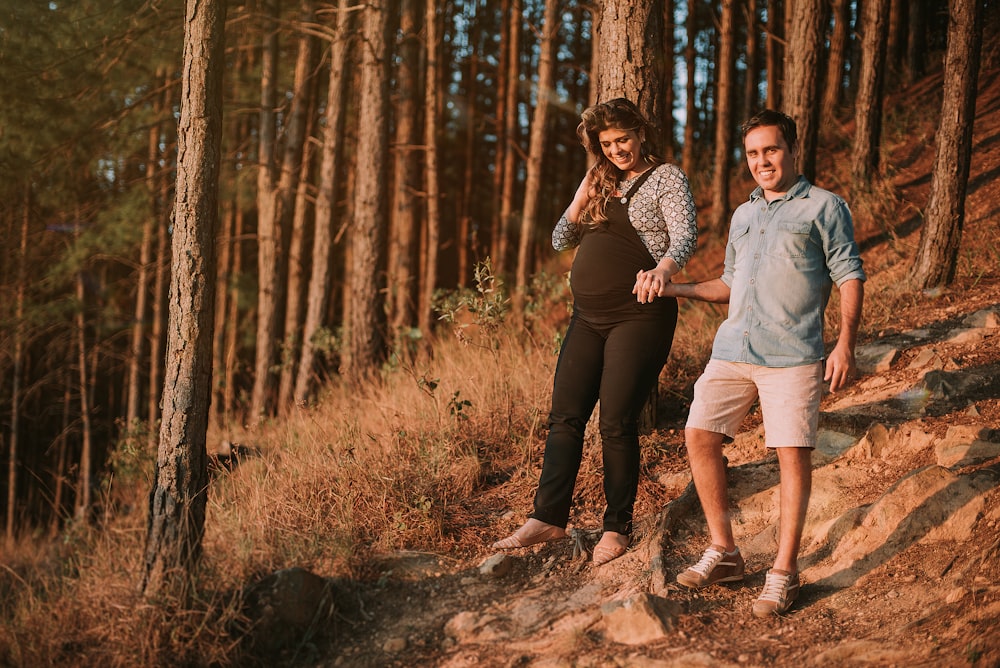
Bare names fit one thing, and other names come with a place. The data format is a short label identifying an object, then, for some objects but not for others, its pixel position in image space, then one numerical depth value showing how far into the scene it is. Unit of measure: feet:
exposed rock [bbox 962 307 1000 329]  19.86
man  10.99
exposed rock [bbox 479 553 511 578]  13.92
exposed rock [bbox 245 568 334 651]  12.53
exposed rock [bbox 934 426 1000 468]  14.03
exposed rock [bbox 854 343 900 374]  19.34
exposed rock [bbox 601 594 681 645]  11.42
